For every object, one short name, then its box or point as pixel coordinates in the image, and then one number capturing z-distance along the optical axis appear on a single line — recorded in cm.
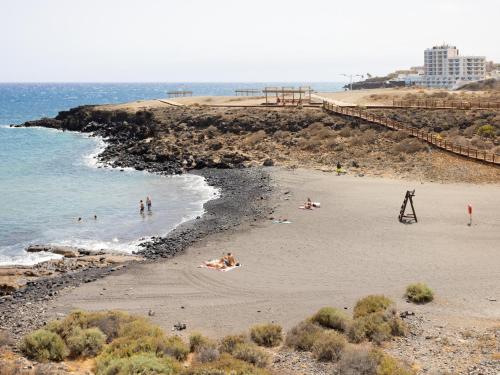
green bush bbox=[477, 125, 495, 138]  4838
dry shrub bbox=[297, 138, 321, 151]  5067
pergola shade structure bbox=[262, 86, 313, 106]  6643
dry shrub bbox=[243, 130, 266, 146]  5409
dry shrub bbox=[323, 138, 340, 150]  4991
